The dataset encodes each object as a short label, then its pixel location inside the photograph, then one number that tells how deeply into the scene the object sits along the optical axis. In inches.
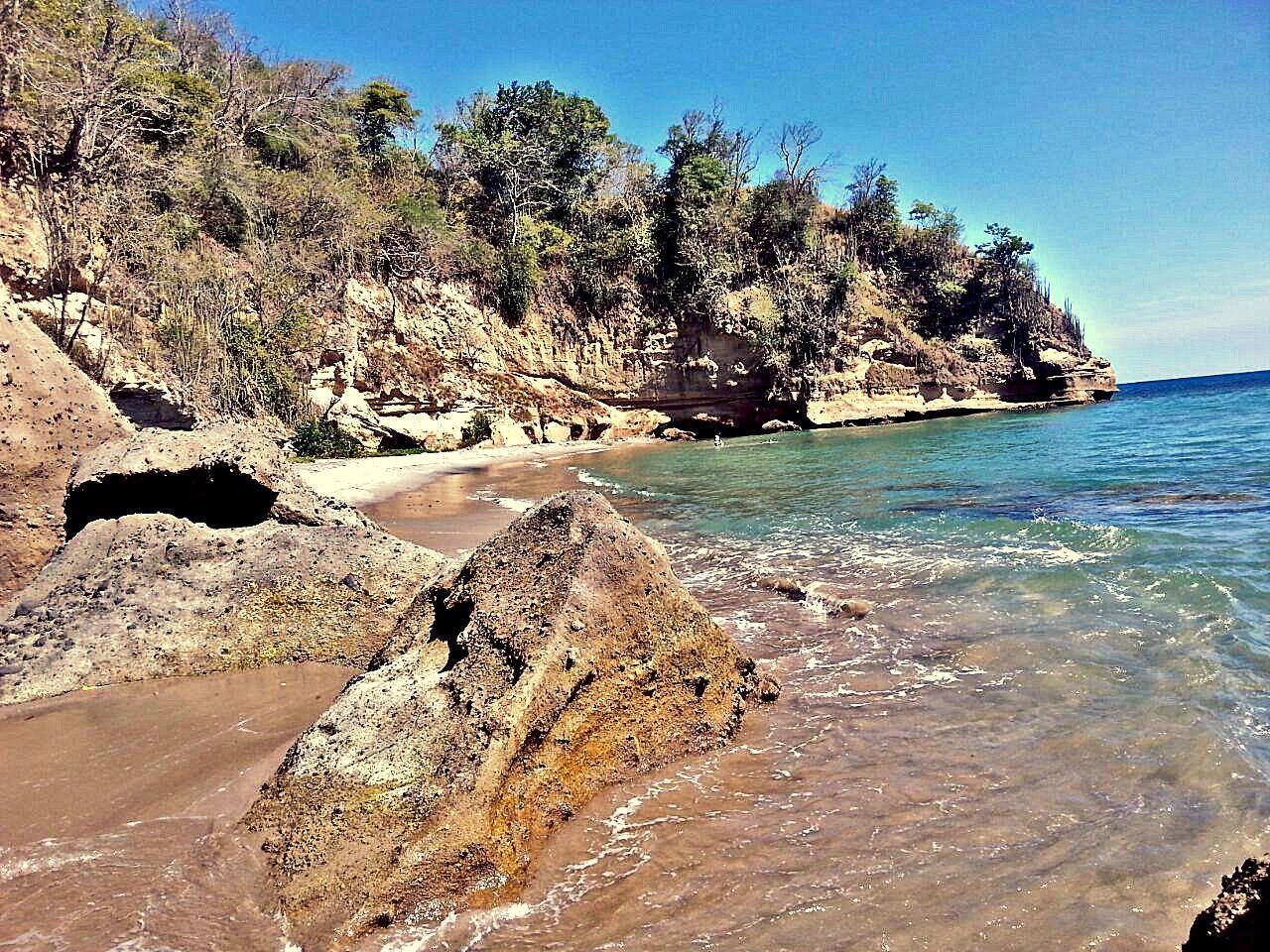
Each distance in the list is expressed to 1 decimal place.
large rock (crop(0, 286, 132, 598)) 237.5
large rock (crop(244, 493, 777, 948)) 108.7
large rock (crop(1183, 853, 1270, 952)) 65.2
